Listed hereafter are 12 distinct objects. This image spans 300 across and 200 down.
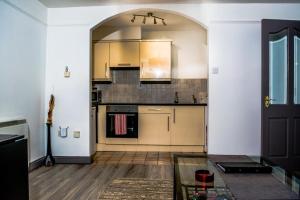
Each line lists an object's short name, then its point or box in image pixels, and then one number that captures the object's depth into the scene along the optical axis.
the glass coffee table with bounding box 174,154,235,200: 1.51
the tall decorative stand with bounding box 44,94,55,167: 4.05
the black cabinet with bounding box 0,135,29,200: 1.99
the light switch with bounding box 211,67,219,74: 4.04
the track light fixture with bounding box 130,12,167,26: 4.71
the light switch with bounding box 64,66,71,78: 4.22
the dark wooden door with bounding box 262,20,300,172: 3.75
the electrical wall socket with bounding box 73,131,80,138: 4.21
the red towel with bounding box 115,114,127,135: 5.09
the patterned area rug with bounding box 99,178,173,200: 2.76
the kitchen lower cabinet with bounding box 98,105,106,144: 5.20
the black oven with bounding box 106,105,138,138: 5.10
